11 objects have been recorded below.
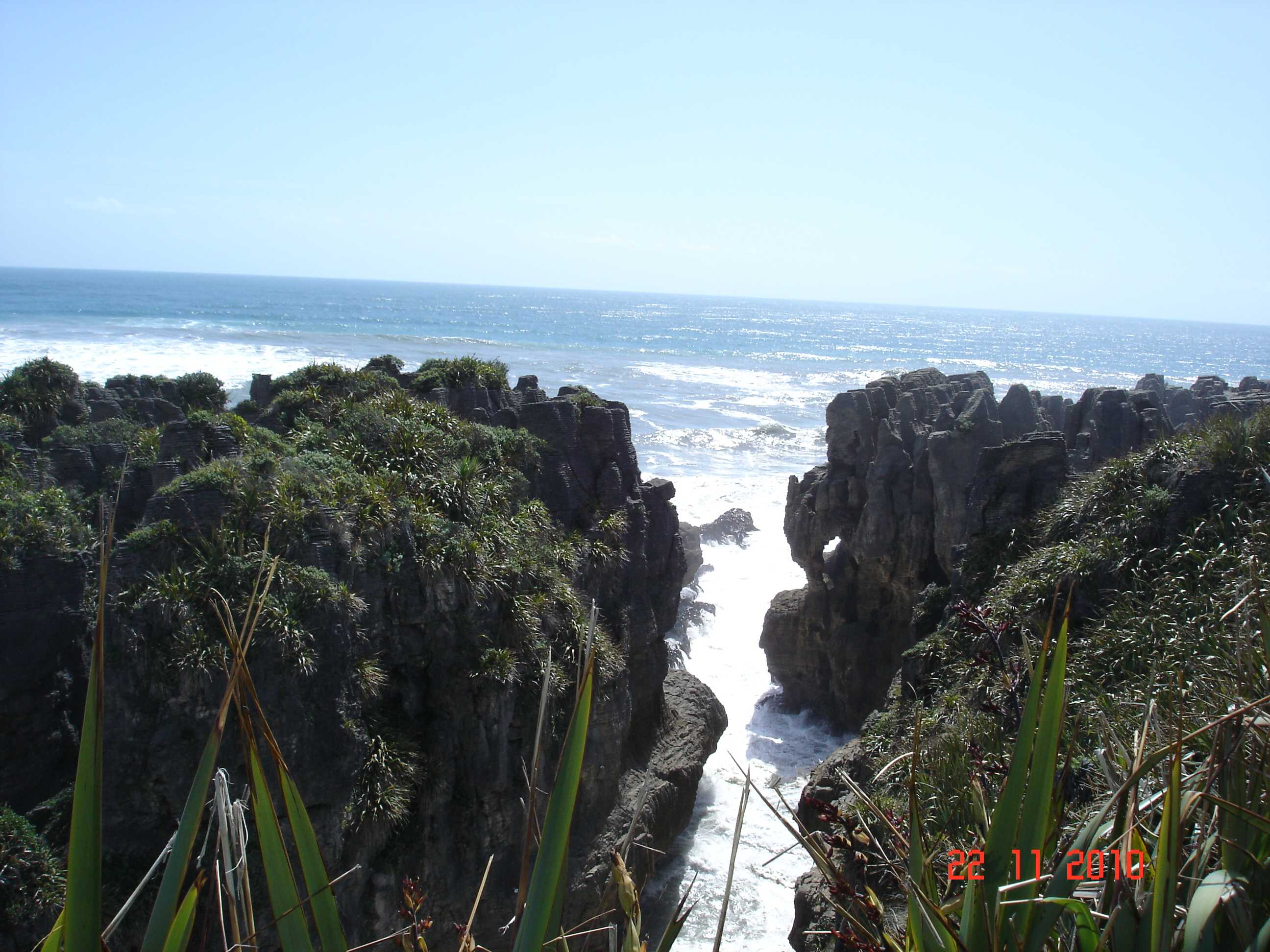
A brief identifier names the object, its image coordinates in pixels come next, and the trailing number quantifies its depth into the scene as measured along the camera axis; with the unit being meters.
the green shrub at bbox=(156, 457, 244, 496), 10.29
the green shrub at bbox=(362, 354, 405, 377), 19.77
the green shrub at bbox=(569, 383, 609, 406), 17.17
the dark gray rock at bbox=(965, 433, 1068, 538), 15.36
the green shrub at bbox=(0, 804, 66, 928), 8.17
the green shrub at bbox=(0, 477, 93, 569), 10.30
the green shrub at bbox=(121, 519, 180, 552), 9.76
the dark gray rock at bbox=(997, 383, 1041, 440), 21.97
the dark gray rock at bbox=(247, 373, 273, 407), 18.17
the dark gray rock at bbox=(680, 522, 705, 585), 28.58
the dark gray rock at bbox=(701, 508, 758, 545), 33.22
